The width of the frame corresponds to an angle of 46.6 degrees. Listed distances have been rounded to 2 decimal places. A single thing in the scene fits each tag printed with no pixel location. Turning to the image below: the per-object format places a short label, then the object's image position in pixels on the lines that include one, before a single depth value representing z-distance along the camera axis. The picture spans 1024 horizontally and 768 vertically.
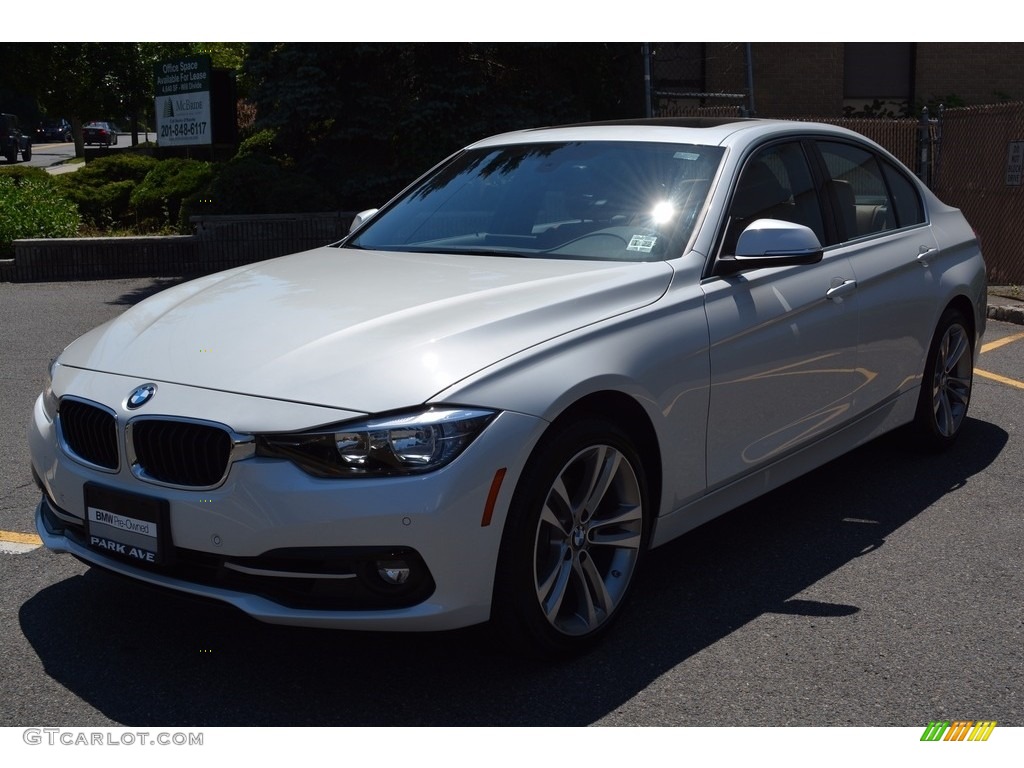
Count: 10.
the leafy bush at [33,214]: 13.80
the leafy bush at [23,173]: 16.51
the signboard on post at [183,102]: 16.50
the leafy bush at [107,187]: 15.62
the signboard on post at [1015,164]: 12.60
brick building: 18.75
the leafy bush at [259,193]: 14.28
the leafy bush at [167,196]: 15.30
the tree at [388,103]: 14.64
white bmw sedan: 3.30
